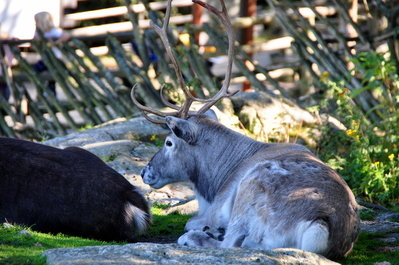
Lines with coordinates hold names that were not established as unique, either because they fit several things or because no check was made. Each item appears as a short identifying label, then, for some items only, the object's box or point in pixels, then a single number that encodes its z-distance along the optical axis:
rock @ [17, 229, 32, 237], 8.85
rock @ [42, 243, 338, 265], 7.02
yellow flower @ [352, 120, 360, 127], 14.89
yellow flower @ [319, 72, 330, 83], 16.95
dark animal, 9.74
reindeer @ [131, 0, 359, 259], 8.25
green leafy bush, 13.87
